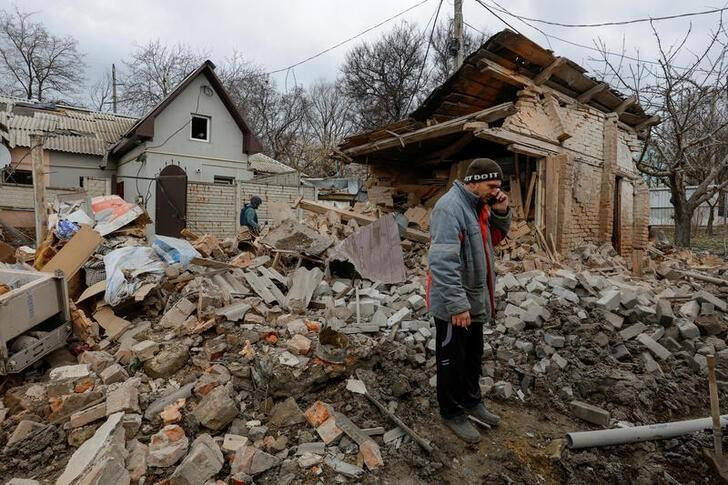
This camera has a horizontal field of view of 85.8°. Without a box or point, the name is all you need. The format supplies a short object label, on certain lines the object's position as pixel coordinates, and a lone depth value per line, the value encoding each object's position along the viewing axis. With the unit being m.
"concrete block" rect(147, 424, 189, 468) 2.55
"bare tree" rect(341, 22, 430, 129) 23.53
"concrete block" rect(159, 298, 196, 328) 4.55
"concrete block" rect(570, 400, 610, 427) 3.26
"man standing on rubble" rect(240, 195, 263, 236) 9.06
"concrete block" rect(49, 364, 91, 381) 3.48
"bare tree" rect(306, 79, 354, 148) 32.25
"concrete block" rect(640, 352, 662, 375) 4.16
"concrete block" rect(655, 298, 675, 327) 4.89
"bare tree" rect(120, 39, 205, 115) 27.84
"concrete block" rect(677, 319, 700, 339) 4.70
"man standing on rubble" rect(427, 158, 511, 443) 2.71
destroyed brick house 7.56
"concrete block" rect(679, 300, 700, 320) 5.19
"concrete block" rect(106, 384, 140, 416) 3.02
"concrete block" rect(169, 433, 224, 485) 2.38
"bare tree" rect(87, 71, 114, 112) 29.28
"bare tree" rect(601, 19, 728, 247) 12.34
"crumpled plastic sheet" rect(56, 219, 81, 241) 5.99
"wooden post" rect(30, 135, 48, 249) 6.52
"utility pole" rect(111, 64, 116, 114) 29.21
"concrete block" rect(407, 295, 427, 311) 5.16
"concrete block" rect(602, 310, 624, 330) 4.88
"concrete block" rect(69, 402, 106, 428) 2.94
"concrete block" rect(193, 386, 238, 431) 2.89
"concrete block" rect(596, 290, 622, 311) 5.12
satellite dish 8.02
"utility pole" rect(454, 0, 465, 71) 10.72
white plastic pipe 2.82
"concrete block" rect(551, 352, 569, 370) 4.08
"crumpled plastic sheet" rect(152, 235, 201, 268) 5.72
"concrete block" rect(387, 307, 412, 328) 4.71
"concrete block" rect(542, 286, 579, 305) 5.35
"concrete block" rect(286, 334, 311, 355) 3.80
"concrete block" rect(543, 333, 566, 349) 4.38
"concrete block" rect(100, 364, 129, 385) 3.48
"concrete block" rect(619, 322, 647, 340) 4.65
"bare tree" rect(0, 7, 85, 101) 25.61
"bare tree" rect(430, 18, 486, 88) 22.66
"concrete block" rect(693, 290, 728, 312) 5.38
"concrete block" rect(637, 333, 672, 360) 4.38
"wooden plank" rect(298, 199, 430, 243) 8.09
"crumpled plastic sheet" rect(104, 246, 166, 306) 4.84
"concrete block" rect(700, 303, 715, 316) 5.29
